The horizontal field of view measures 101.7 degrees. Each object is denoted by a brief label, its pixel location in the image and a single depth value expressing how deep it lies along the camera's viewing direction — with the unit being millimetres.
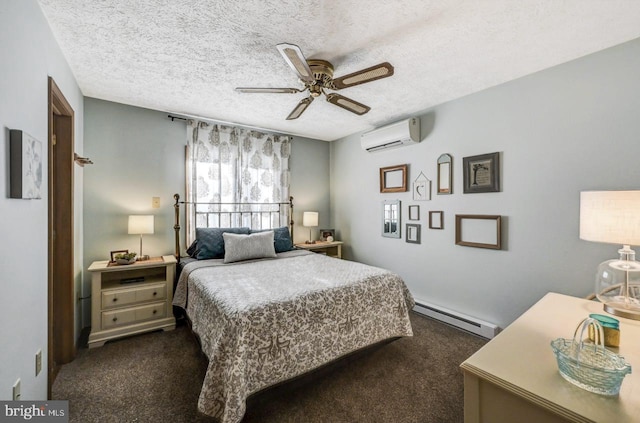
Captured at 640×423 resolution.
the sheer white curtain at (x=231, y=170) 3500
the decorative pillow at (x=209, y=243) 3111
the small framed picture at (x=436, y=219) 3162
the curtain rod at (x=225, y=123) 3390
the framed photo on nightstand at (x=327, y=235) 4484
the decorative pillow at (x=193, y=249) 3201
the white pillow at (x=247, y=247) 3035
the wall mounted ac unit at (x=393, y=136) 3314
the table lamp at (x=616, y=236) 1291
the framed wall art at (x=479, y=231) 2666
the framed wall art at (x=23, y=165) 1197
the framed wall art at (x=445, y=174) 3055
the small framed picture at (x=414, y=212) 3437
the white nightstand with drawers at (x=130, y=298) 2537
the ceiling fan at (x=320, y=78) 1676
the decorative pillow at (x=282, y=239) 3631
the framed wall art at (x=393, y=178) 3574
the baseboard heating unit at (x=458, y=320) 2653
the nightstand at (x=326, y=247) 4158
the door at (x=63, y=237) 2184
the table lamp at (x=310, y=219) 4277
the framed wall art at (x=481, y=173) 2674
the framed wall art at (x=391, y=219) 3691
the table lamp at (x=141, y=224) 2854
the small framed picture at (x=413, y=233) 3434
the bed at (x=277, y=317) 1553
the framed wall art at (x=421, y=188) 3301
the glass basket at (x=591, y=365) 802
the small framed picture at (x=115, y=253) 2847
